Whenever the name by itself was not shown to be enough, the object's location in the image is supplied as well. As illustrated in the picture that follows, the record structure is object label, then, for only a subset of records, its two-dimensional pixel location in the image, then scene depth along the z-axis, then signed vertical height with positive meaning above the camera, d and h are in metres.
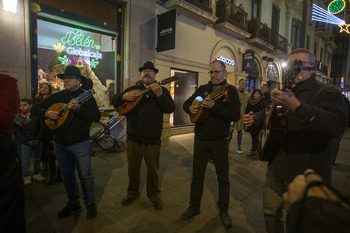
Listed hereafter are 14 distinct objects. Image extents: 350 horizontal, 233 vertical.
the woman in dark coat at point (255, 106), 6.05 -0.06
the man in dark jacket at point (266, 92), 6.84 +0.42
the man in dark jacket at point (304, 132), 1.56 -0.22
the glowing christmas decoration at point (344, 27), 10.85 +4.37
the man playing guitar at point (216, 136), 2.80 -0.46
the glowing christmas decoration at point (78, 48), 6.48 +1.67
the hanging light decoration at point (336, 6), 9.02 +4.54
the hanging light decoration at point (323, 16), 10.77 +4.99
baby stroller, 5.90 -1.02
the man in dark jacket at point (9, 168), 1.67 -0.60
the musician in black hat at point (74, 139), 2.81 -0.56
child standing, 4.03 -0.84
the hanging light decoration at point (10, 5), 5.02 +2.27
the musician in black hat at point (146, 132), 3.19 -0.50
